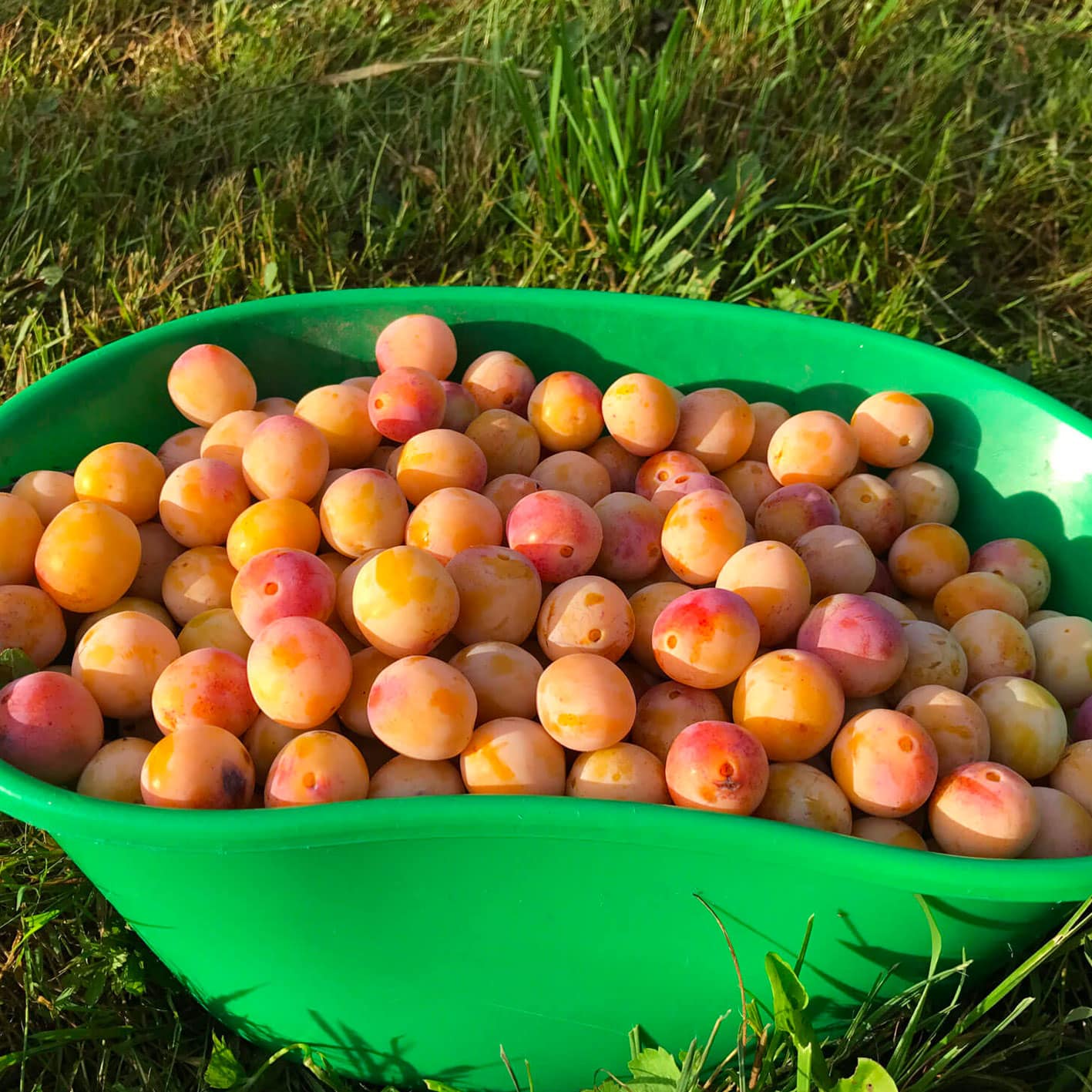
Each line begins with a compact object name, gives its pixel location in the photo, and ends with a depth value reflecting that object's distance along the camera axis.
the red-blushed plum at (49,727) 0.41
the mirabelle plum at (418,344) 0.57
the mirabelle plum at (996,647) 0.48
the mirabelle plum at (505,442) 0.54
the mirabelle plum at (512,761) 0.41
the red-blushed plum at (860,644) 0.44
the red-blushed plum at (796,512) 0.51
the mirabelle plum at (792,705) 0.42
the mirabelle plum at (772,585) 0.46
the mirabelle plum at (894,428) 0.55
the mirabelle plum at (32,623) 0.46
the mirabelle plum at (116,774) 0.42
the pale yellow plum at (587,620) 0.45
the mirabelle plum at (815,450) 0.54
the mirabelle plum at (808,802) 0.42
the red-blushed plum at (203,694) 0.43
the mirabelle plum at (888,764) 0.41
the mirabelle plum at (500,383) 0.58
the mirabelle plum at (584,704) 0.42
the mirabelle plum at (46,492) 0.50
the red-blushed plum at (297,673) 0.42
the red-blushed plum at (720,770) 0.40
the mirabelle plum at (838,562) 0.49
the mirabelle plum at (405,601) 0.43
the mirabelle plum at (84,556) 0.47
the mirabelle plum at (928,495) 0.56
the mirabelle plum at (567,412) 0.55
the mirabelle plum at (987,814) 0.40
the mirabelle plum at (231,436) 0.53
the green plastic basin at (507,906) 0.37
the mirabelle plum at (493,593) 0.46
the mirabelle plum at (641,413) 0.54
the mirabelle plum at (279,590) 0.45
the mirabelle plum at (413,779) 0.42
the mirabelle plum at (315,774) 0.40
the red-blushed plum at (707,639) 0.43
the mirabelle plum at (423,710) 0.41
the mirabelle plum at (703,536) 0.48
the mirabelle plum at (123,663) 0.45
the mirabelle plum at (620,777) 0.42
